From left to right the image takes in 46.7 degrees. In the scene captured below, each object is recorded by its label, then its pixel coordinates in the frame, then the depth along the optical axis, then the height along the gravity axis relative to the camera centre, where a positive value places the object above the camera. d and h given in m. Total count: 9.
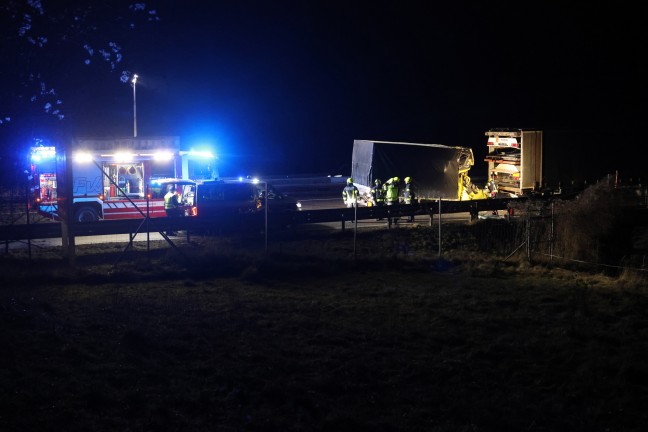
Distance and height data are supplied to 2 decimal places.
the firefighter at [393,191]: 25.17 -0.31
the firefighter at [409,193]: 25.20 -0.38
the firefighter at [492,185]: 28.48 -0.14
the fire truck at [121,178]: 22.67 +0.13
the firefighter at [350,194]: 26.56 -0.43
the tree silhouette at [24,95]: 11.24 +1.33
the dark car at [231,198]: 21.62 -0.47
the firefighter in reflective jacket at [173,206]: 22.08 -0.70
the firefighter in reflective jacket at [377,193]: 25.80 -0.39
